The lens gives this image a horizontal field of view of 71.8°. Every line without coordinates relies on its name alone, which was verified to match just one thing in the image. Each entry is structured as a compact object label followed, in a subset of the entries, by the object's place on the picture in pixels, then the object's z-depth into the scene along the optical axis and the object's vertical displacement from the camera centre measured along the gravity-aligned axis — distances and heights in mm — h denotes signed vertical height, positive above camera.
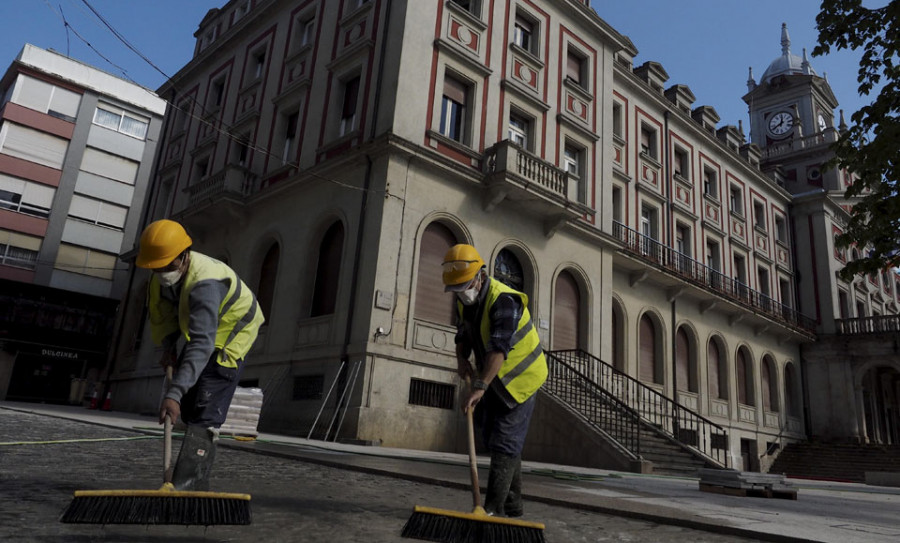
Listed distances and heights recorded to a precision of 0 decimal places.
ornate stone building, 13898 +6307
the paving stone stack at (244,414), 10344 +191
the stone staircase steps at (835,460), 23422 +483
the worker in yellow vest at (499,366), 3586 +469
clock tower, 34594 +21158
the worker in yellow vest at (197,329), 3277 +515
